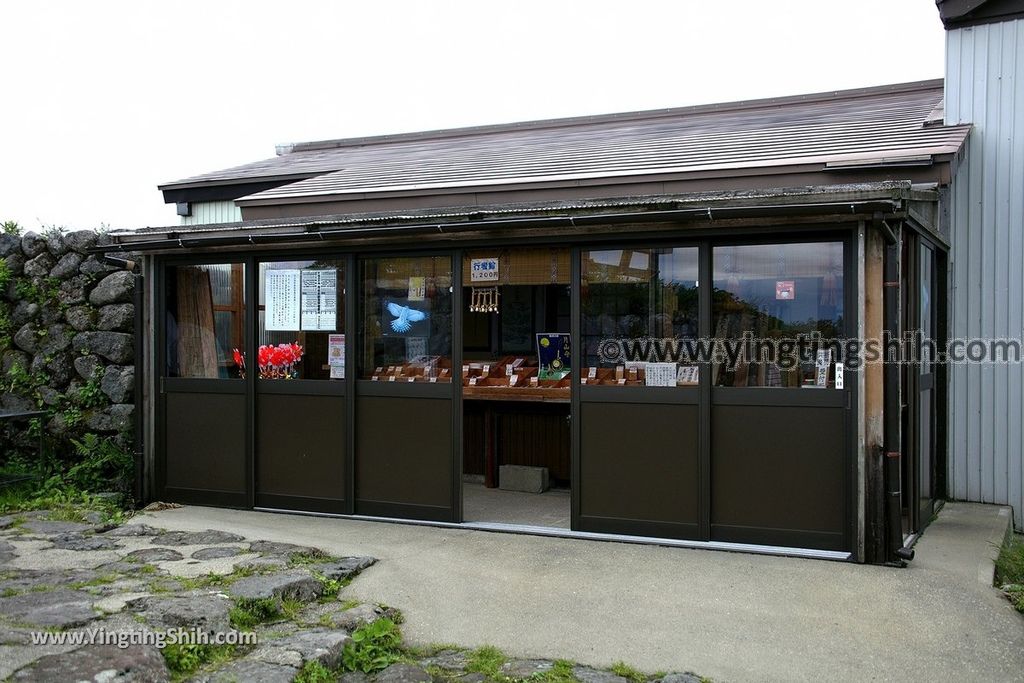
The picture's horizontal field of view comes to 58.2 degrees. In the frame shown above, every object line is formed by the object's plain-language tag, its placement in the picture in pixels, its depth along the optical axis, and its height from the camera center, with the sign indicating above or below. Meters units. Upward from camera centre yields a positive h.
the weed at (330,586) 5.67 -1.57
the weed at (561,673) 4.43 -1.65
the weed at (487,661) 4.57 -1.66
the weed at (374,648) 4.64 -1.63
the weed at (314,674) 4.36 -1.62
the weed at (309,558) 6.26 -1.53
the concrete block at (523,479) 9.40 -1.47
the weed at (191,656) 4.40 -1.58
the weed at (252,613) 5.08 -1.56
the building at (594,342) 6.37 -0.05
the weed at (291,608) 5.27 -1.59
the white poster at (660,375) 6.89 -0.29
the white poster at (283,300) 8.06 +0.32
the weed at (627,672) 4.48 -1.65
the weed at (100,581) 5.55 -1.51
